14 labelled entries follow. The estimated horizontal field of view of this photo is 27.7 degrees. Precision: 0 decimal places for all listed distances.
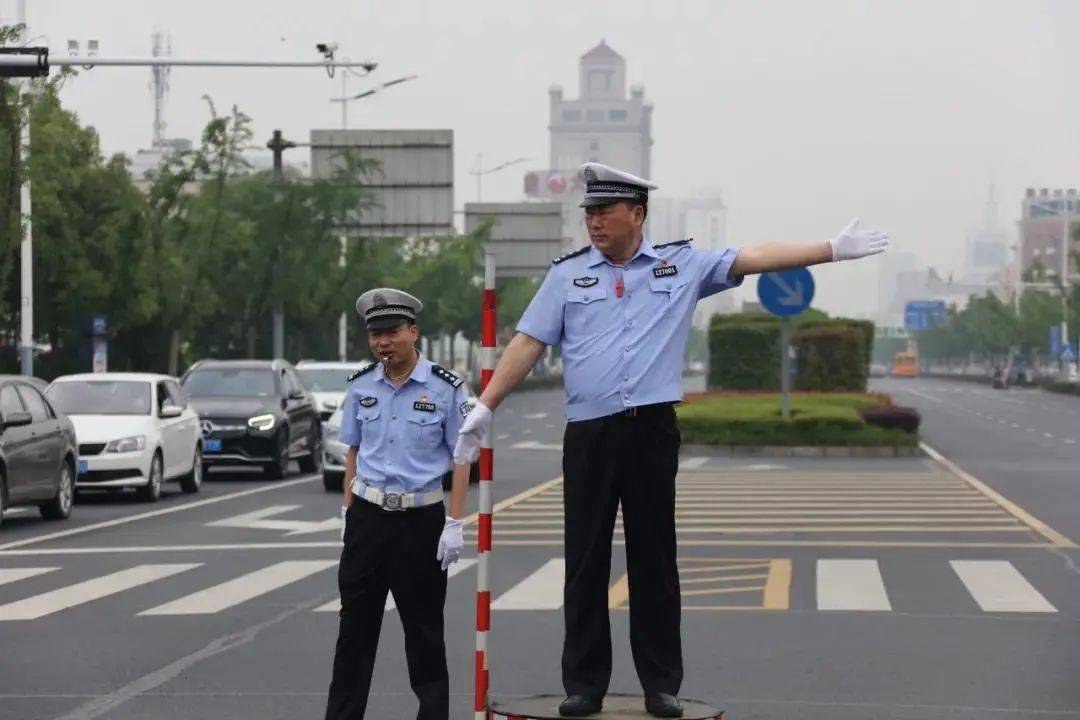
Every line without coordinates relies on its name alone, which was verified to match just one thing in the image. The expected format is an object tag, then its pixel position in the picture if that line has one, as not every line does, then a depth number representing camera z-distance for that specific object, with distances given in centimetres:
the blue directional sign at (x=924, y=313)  19175
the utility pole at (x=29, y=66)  2339
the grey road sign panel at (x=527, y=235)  6844
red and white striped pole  700
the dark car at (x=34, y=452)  1961
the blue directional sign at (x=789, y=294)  3631
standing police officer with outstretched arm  715
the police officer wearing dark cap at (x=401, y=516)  786
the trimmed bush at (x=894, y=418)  3891
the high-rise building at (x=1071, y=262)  9848
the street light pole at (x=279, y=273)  5144
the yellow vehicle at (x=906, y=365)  18675
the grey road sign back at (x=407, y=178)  5159
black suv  2889
